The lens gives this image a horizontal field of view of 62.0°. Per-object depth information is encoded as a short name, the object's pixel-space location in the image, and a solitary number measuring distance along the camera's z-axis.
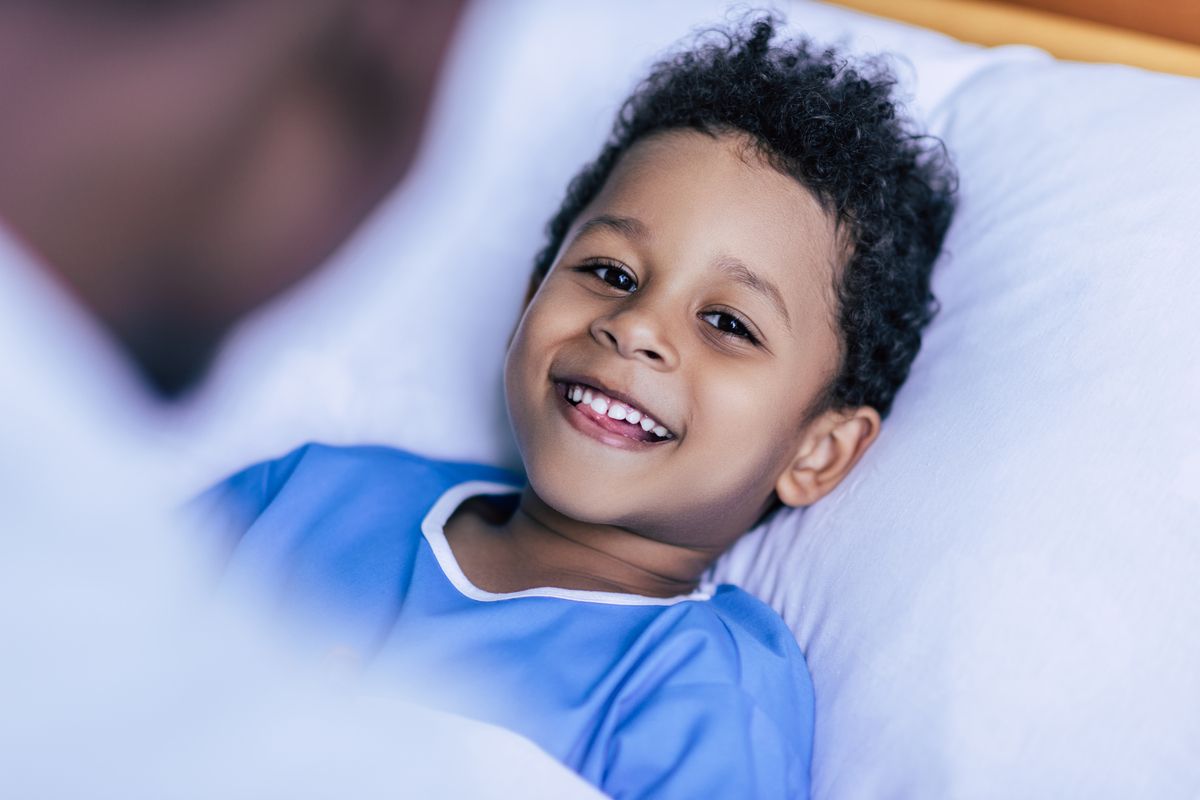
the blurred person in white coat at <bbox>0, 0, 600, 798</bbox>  0.63
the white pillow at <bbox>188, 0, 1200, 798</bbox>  0.70
